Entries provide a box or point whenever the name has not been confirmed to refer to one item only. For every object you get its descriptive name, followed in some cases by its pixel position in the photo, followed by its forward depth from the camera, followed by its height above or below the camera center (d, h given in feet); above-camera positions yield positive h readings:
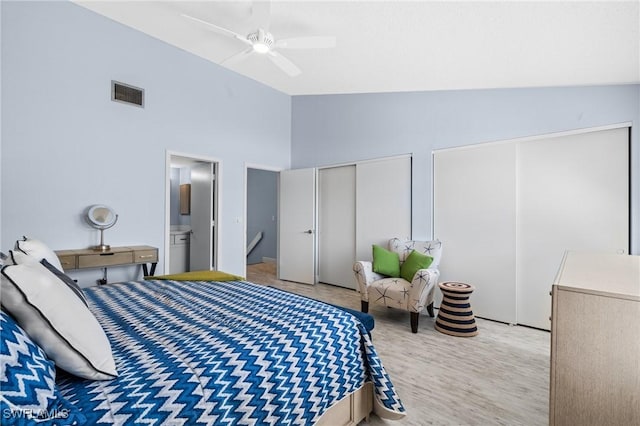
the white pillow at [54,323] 2.93 -1.16
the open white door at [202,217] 14.37 -0.35
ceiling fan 7.76 +4.86
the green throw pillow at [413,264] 10.46 -1.86
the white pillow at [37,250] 5.73 -0.81
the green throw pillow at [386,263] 11.30 -1.97
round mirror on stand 9.96 -0.30
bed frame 4.57 -3.27
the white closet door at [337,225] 15.21 -0.74
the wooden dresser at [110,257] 9.16 -1.58
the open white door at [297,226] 16.24 -0.89
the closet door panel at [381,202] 12.96 +0.42
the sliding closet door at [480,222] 10.32 -0.37
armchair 9.46 -2.52
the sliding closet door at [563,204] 8.62 +0.26
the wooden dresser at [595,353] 3.46 -1.72
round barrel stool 9.35 -3.27
